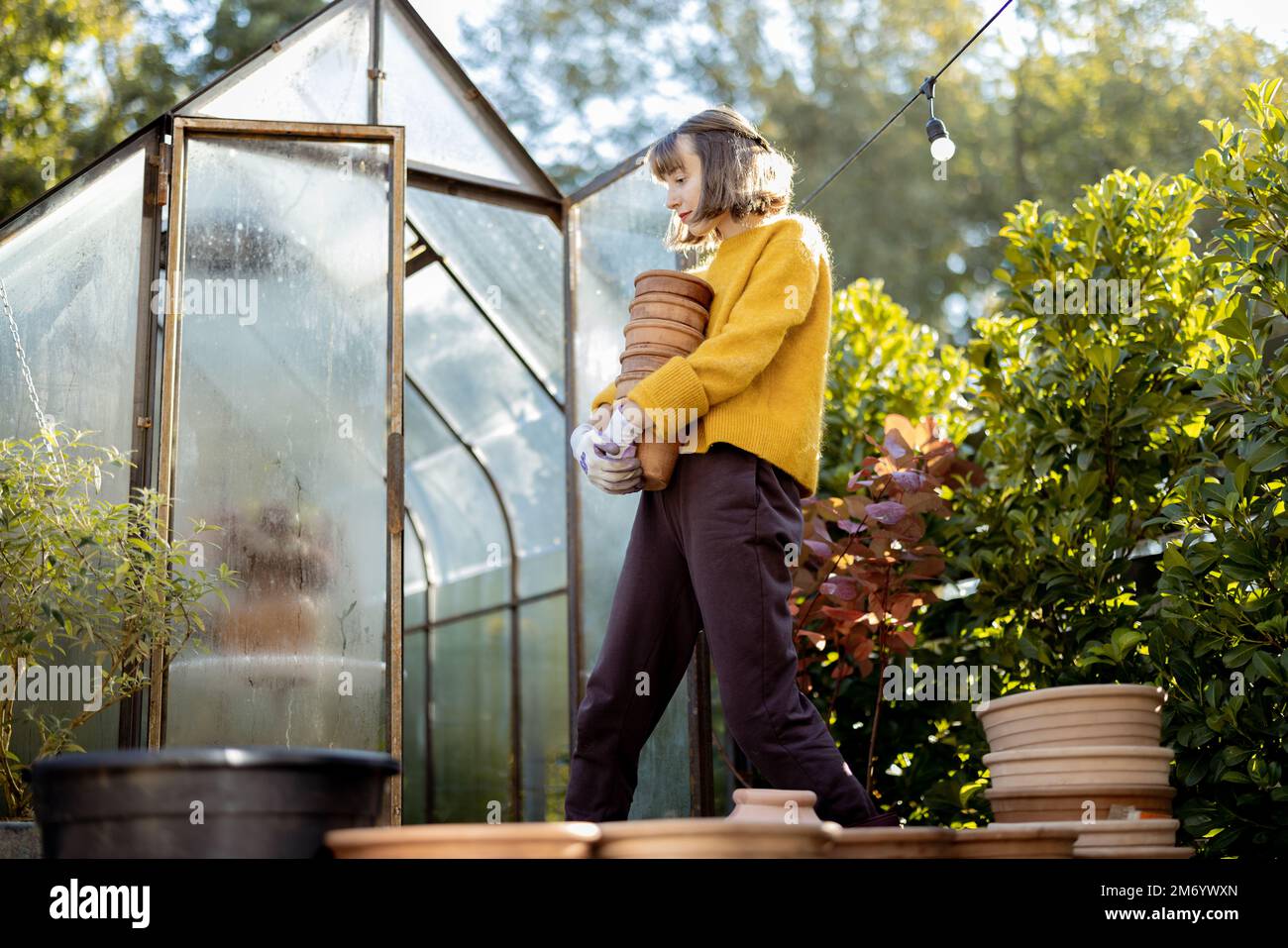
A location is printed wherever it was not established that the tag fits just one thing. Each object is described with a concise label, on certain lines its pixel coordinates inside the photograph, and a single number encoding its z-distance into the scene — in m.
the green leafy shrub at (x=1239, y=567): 2.99
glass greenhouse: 3.93
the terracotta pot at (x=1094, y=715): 2.83
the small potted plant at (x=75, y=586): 3.24
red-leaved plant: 3.97
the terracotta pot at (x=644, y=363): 2.71
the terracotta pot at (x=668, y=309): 2.76
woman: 2.54
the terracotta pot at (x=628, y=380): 2.72
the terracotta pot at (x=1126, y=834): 2.59
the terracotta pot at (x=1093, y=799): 2.76
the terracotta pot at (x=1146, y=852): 2.37
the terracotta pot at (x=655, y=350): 2.73
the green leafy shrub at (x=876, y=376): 4.83
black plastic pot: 1.45
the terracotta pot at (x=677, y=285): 2.78
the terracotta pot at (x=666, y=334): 2.75
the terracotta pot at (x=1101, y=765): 2.78
